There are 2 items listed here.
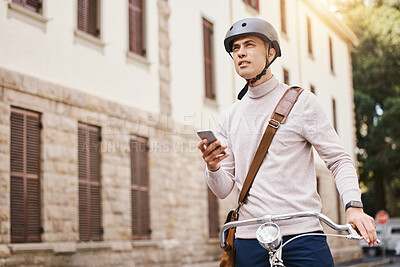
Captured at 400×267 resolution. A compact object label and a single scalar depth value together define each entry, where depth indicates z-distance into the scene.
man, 3.24
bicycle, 2.98
